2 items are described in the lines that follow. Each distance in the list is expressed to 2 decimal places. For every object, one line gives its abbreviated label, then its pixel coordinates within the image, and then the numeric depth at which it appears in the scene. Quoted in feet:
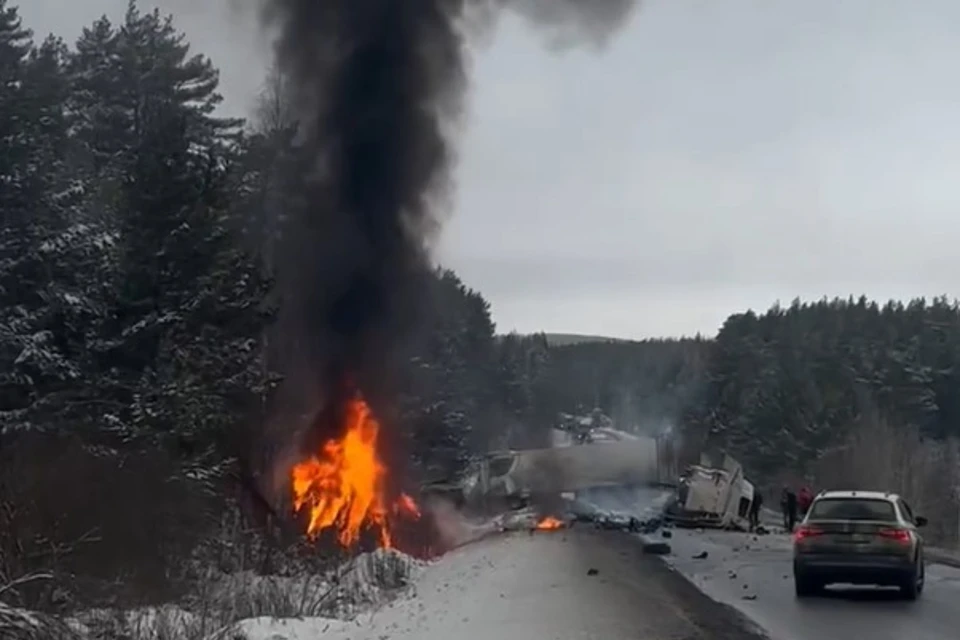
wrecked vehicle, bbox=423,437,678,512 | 190.60
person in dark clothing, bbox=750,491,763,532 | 175.22
